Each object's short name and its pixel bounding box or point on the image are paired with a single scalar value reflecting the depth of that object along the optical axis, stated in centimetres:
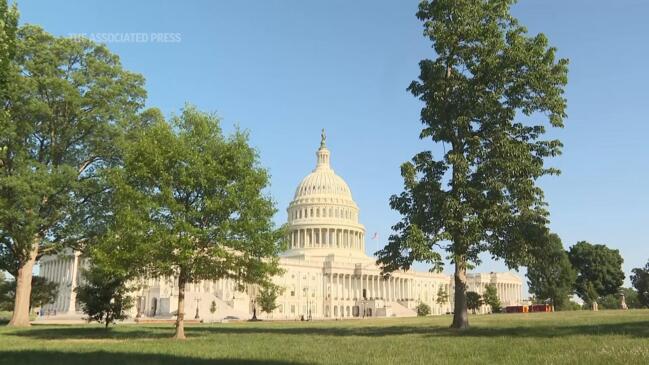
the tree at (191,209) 3130
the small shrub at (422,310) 14150
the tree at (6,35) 2208
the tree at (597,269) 11606
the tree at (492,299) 13612
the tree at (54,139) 4028
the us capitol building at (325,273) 13475
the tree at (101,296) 3953
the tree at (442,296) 17058
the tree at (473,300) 12968
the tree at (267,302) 10211
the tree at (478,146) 3378
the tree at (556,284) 10556
